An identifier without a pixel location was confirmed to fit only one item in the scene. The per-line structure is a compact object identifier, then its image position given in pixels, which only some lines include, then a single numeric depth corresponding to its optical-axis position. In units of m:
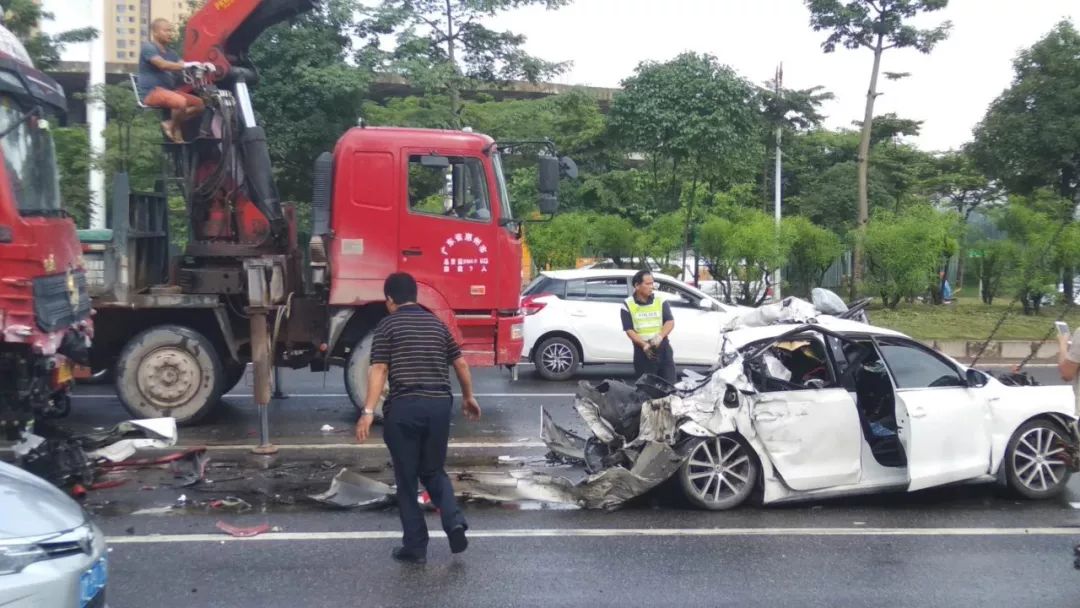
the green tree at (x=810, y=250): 21.52
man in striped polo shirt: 6.18
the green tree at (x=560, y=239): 22.06
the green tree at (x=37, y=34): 15.77
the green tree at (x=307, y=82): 18.25
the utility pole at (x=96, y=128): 15.25
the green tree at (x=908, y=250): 19.88
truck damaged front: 7.86
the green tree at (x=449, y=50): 18.81
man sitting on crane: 10.83
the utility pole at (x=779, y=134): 28.27
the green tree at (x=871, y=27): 21.34
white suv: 14.51
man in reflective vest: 10.12
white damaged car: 7.47
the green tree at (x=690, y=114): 21.38
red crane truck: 10.72
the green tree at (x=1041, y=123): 23.97
